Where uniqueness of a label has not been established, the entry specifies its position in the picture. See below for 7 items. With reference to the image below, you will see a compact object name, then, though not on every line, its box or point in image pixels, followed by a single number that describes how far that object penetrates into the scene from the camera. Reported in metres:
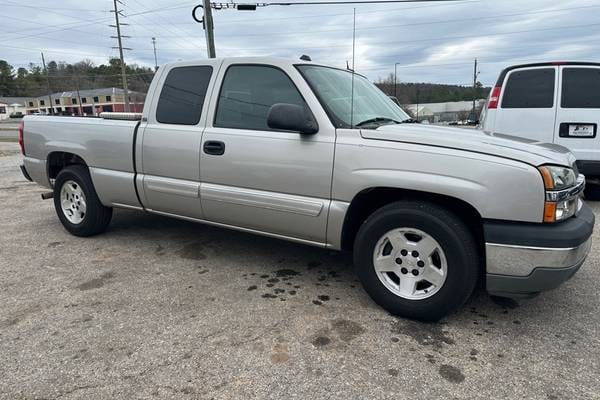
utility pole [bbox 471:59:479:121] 53.08
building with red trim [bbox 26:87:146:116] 79.69
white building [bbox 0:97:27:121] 94.46
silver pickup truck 2.60
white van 5.95
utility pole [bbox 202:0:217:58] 17.58
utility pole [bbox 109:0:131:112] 47.81
